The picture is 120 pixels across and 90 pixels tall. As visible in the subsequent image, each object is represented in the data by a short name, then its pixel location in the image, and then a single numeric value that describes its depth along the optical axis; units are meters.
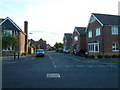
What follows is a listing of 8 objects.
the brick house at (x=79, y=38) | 40.09
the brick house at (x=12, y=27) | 30.80
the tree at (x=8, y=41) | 19.54
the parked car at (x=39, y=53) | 31.36
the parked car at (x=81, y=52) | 32.12
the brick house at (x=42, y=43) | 112.01
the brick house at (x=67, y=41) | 57.59
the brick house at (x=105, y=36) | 27.16
